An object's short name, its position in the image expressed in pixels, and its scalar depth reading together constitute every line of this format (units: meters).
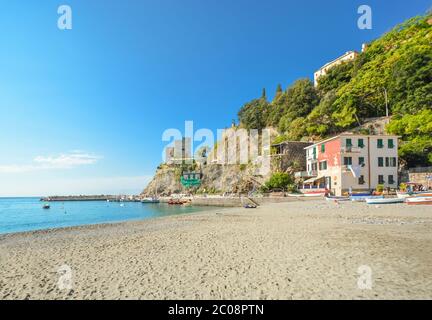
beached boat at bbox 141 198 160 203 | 72.64
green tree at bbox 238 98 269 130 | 76.50
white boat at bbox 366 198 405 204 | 24.25
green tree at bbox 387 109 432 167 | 33.62
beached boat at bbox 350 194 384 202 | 28.33
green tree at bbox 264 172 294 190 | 44.94
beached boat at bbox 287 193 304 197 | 37.89
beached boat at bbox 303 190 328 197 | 35.26
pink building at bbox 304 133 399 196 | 33.28
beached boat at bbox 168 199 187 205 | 57.28
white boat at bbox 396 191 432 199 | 22.55
